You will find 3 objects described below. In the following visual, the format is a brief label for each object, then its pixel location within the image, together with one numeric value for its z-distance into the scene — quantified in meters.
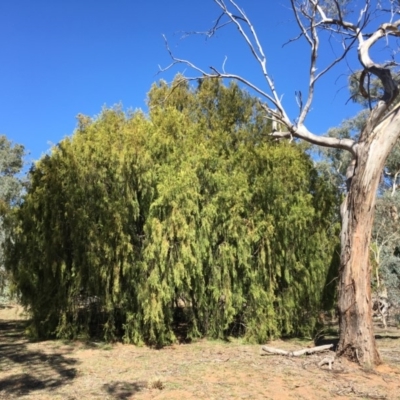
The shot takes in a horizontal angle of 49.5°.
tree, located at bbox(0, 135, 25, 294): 15.14
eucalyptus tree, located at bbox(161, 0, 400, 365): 7.03
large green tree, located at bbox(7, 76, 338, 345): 9.38
